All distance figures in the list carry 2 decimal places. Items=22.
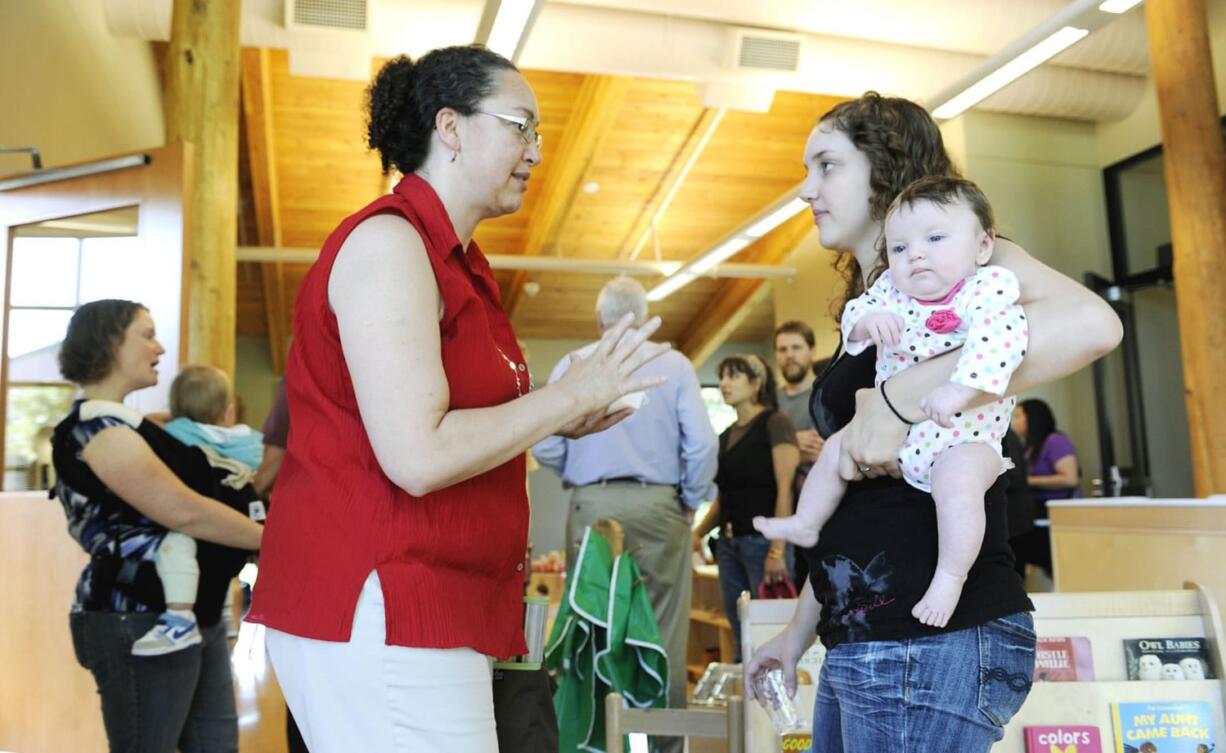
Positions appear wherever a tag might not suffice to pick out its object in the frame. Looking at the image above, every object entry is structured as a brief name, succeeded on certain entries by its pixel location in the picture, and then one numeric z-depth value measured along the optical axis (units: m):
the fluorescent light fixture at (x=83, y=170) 4.09
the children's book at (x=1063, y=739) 2.04
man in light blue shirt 3.84
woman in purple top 7.00
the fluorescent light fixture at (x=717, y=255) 9.37
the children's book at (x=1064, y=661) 2.09
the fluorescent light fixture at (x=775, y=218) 8.42
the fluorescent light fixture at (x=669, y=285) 10.95
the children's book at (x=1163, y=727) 2.05
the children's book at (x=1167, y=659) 2.10
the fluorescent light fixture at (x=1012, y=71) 4.99
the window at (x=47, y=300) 4.14
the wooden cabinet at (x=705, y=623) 6.71
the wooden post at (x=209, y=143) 4.99
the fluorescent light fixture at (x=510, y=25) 4.71
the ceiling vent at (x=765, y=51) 6.86
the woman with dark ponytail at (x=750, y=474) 4.68
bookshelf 2.07
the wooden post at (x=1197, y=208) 6.11
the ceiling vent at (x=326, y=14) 6.22
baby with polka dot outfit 1.24
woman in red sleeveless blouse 1.22
